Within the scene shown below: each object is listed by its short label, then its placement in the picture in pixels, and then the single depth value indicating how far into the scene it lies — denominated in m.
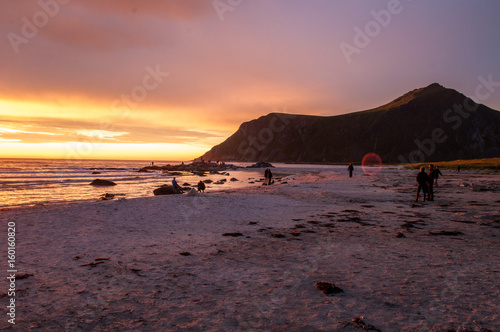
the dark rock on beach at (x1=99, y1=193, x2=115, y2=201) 20.99
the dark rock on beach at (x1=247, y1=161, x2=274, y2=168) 108.23
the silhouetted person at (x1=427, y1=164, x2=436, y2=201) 17.89
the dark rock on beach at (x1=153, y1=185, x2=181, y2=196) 21.67
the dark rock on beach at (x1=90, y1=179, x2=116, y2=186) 34.54
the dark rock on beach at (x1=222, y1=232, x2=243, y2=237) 9.65
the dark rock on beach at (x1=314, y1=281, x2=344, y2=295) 5.12
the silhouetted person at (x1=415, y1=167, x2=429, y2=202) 17.92
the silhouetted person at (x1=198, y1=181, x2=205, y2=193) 26.01
